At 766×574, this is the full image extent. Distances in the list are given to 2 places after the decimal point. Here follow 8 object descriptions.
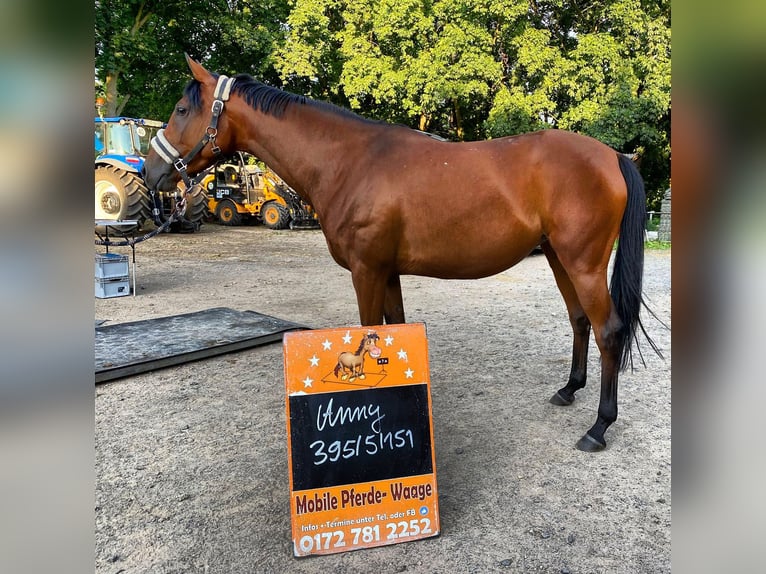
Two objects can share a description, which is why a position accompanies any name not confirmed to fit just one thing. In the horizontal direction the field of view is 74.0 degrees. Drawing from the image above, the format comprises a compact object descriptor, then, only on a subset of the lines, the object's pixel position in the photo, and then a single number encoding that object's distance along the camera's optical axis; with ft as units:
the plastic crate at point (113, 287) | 21.77
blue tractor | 34.17
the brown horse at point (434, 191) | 8.95
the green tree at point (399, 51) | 45.93
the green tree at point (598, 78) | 45.42
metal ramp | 12.98
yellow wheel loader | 52.95
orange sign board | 6.33
